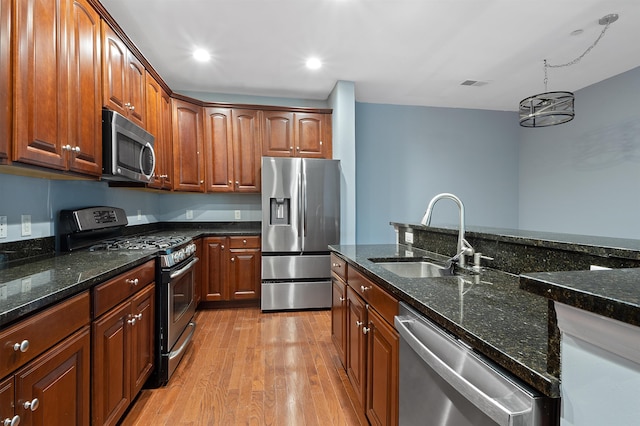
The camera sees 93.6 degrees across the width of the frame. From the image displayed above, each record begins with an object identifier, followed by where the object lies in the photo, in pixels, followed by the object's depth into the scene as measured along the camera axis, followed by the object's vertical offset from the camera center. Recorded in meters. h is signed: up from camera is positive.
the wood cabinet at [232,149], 3.64 +0.77
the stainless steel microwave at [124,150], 1.94 +0.44
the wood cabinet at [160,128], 2.79 +0.84
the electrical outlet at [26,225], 1.70 -0.07
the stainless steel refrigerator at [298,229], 3.36 -0.19
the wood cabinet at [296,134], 3.75 +0.99
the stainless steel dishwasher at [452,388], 0.56 -0.40
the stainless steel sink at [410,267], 1.85 -0.34
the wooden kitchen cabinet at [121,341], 1.36 -0.68
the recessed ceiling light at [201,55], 2.89 +1.55
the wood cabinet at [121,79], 1.98 +0.99
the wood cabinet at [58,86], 1.31 +0.63
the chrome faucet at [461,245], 1.56 -0.17
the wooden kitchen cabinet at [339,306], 1.97 -0.66
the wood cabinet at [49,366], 0.90 -0.53
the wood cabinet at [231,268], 3.45 -0.65
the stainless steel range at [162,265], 2.00 -0.38
